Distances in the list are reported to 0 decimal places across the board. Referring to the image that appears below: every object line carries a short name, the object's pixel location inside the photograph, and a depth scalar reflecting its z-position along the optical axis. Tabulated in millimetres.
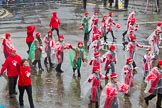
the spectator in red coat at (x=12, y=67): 12445
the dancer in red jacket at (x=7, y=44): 15312
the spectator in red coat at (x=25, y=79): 11516
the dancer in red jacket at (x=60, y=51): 15789
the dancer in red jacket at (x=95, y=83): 11875
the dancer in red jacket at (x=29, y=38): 17500
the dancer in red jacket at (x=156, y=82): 12070
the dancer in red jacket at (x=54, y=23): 21503
